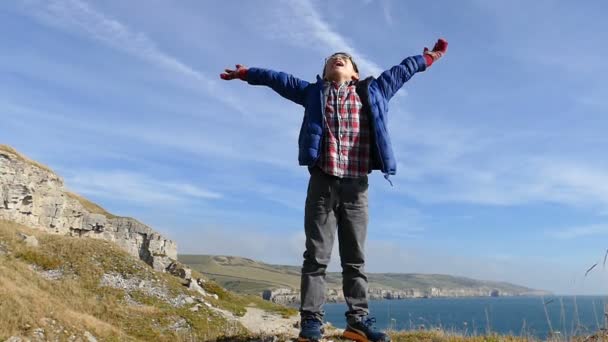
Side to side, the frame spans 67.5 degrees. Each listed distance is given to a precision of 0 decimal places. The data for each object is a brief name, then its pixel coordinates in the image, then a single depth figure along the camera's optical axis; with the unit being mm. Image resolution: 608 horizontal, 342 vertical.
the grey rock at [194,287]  30708
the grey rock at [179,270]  40203
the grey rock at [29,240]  24836
